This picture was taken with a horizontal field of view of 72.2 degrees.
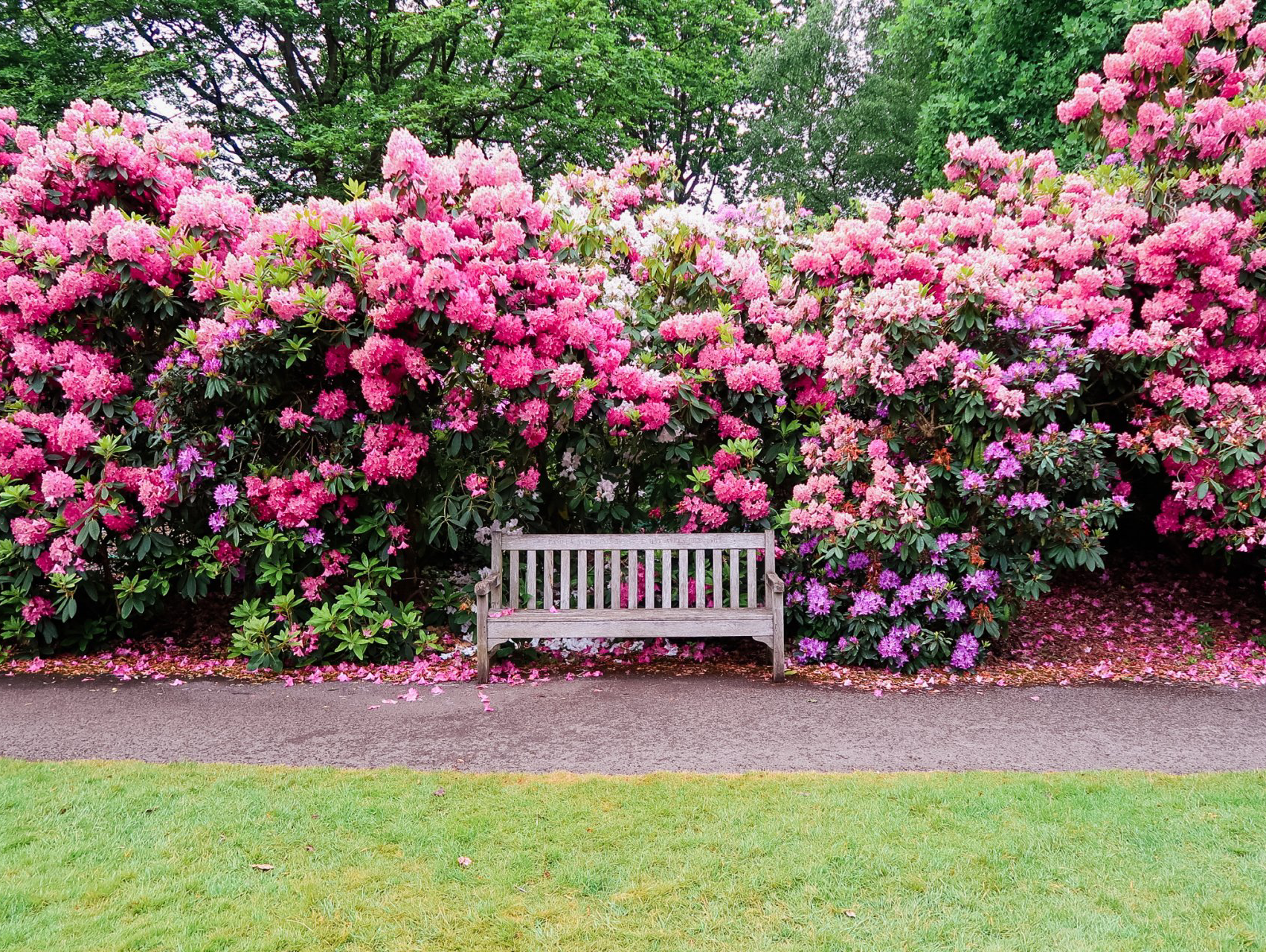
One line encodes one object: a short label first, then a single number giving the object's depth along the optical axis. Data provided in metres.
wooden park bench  5.04
